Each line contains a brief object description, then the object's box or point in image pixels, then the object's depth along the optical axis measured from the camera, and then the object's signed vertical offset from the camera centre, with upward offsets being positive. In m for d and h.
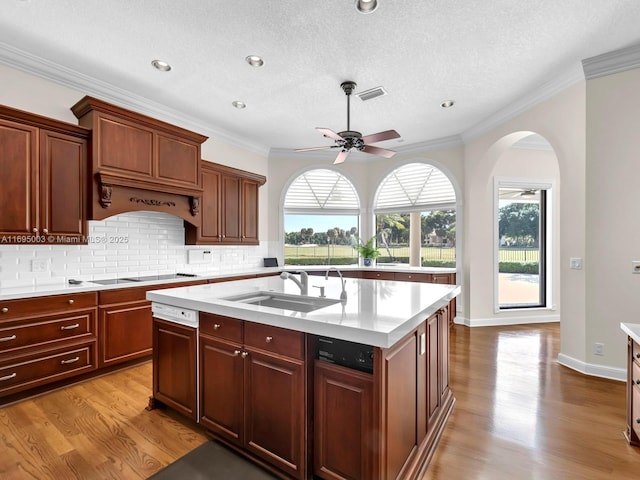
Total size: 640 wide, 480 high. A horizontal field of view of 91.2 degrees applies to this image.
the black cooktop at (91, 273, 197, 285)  3.34 -0.46
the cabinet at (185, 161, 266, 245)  4.39 +0.48
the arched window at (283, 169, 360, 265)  6.06 +0.40
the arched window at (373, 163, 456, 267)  5.53 +0.42
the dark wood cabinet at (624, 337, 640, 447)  1.91 -0.99
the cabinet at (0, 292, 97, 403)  2.52 -0.87
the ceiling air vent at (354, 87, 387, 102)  3.60 +1.72
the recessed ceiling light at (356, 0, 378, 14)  2.26 +1.71
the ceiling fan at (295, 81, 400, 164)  3.11 +1.03
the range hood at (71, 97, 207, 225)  3.11 +0.85
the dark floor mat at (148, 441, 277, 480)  1.76 -1.33
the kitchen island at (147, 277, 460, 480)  1.44 -0.76
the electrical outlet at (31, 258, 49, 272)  3.00 -0.24
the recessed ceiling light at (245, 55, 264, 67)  2.99 +1.74
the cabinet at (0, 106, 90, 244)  2.63 +0.54
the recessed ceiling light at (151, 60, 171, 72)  3.06 +1.73
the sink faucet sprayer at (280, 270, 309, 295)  2.32 -0.33
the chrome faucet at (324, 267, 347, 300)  2.06 -0.38
